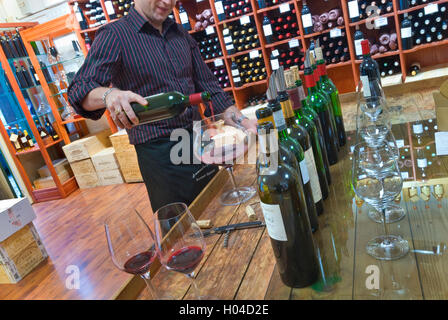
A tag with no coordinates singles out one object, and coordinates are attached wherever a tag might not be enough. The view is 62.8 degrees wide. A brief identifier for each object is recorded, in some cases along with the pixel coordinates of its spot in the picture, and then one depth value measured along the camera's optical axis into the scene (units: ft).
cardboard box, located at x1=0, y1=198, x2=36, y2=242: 10.74
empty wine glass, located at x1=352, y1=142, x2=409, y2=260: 2.84
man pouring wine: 5.77
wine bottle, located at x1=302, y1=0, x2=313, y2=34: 13.82
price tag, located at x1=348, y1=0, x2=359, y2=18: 13.12
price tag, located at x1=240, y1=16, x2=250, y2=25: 14.74
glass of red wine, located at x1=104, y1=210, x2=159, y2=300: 2.93
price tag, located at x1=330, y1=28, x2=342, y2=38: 13.73
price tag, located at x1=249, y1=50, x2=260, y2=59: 15.17
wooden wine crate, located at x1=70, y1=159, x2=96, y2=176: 17.88
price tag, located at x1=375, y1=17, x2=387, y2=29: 12.96
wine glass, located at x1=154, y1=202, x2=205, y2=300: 2.82
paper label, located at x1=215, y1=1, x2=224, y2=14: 14.85
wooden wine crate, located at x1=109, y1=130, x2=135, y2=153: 16.35
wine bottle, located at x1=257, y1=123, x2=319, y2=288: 2.63
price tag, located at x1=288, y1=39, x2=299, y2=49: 14.48
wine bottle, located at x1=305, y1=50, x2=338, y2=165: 4.19
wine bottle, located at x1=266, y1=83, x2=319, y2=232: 2.78
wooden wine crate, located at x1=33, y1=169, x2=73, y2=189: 18.42
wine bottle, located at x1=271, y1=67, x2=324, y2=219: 3.34
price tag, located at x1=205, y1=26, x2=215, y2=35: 15.35
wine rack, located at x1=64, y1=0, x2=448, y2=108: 13.05
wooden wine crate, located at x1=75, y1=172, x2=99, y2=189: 18.03
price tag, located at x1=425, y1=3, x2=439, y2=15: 11.96
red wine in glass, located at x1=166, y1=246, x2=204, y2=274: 2.79
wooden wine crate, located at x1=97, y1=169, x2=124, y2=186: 17.43
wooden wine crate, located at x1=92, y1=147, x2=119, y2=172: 17.19
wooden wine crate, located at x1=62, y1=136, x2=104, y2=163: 17.56
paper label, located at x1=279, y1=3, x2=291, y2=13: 13.99
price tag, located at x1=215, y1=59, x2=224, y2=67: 15.89
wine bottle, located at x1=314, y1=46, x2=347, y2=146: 4.91
